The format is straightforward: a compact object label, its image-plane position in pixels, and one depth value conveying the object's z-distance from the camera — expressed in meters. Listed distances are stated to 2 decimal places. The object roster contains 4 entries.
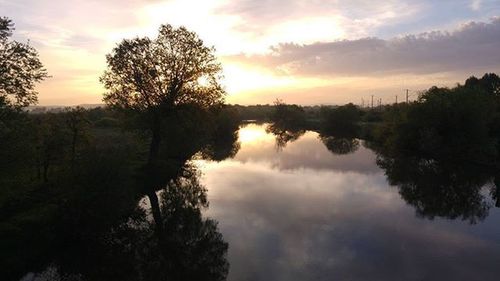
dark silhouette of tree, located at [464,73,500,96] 136.57
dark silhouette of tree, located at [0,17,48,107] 27.80
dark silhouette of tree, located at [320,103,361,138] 130.25
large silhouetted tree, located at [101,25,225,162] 50.84
